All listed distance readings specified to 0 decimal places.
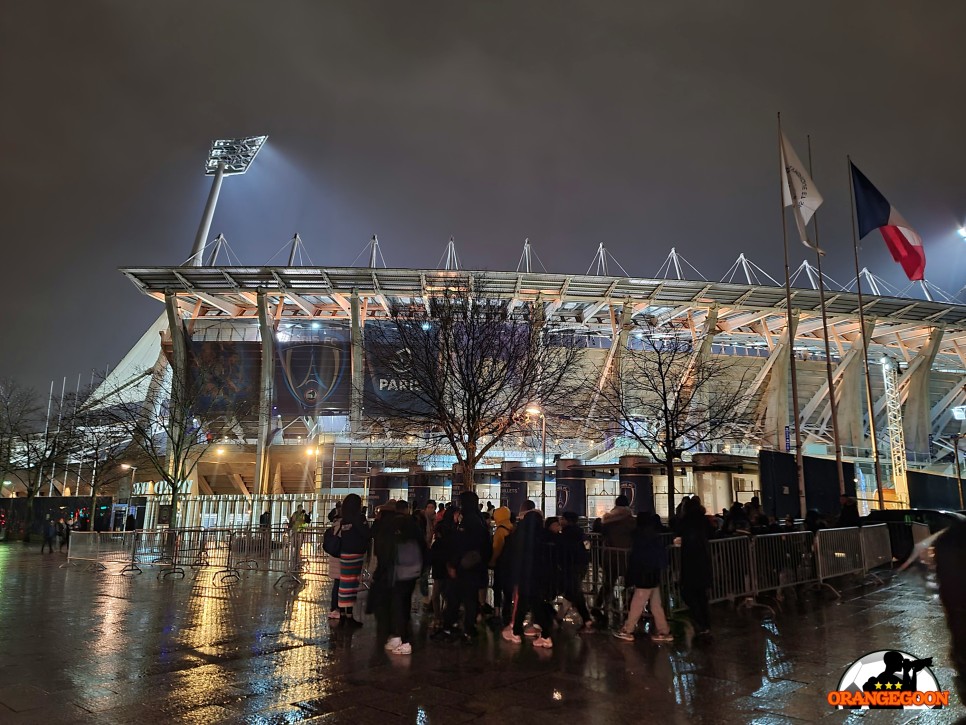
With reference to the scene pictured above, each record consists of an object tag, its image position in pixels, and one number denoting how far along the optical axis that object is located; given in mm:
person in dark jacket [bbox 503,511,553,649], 8328
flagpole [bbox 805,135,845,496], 20216
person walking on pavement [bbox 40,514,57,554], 24938
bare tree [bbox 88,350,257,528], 33219
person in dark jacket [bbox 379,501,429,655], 7832
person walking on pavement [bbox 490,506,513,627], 8969
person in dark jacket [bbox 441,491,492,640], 8398
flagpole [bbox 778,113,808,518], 19453
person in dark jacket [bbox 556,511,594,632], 8836
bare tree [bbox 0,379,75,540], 33469
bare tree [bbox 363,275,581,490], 18734
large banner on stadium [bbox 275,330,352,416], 50875
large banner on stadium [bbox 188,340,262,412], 46344
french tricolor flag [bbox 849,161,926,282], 21031
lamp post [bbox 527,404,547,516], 22398
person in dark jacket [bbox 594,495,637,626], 9328
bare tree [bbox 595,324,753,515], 22328
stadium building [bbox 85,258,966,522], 46781
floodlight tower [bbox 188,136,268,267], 81000
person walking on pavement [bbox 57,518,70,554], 27734
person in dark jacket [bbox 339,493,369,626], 9477
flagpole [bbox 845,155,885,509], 22984
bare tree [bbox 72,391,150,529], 38125
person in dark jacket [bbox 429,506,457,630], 8742
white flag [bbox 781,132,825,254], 20922
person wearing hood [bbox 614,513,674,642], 8320
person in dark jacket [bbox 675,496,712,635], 8320
